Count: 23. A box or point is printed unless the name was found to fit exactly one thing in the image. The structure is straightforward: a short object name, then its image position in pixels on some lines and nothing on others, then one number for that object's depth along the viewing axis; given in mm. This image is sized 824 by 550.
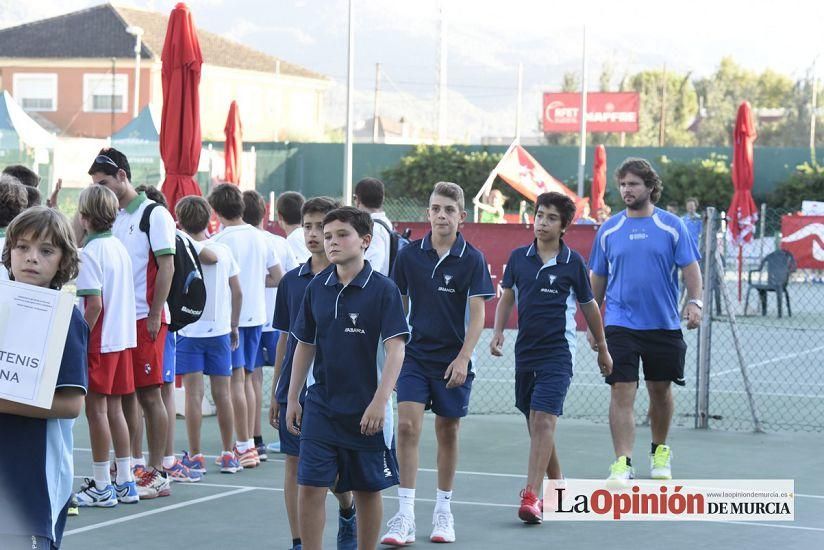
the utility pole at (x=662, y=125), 77294
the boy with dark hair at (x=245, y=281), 9234
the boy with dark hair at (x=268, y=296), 9555
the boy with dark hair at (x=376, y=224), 8906
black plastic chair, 21859
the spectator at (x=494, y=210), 27027
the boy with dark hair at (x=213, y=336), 9000
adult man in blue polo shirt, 8766
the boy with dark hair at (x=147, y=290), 8055
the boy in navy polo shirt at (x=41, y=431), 4180
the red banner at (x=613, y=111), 66625
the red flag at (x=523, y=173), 26594
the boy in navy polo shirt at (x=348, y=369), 5930
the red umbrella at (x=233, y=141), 25453
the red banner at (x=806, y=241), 23891
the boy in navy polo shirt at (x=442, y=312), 7363
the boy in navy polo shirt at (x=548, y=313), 7852
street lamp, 41781
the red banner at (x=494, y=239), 12383
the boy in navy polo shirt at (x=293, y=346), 6559
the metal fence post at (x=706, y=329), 11266
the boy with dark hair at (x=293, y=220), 9398
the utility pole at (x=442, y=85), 80312
